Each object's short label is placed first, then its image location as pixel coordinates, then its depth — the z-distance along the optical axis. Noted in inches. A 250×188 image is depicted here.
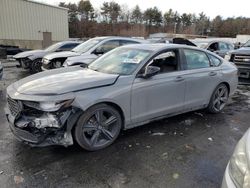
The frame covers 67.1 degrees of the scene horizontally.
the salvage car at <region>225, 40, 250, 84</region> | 244.5
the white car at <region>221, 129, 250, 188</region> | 51.7
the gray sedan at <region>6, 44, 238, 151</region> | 98.1
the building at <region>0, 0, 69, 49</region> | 724.8
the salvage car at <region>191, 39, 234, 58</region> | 370.6
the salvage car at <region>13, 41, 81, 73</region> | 317.7
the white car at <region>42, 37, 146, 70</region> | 260.0
